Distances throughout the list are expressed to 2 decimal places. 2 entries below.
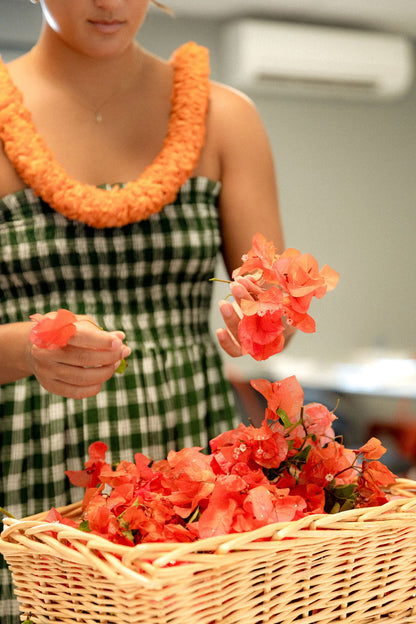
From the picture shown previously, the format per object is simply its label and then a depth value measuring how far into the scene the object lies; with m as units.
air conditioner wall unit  4.35
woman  0.98
